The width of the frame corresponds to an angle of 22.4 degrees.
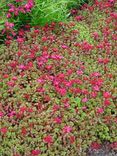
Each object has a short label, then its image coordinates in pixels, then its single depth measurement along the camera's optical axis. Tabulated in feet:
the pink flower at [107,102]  9.77
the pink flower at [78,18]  12.97
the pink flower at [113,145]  9.54
